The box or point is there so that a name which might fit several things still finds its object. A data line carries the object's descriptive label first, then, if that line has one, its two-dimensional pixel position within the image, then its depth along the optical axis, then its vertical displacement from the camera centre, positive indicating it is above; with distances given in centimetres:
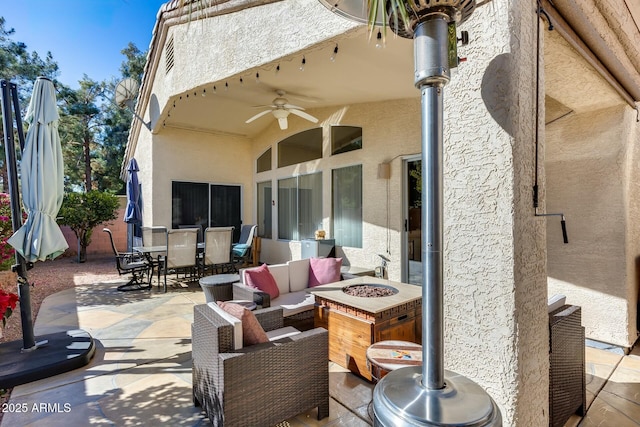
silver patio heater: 101 -7
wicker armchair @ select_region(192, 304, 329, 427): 203 -110
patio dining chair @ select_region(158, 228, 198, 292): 603 -64
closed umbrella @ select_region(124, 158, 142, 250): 800 +45
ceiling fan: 593 +207
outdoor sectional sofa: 347 -88
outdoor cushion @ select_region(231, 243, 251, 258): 760 -81
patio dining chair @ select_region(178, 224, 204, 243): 863 -25
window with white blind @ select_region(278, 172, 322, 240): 749 +26
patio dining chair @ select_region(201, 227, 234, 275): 640 -65
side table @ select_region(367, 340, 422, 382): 204 -96
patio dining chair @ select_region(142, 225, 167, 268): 728 -45
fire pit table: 282 -97
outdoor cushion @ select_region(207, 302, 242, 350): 209 -76
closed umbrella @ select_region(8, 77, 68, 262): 318 +38
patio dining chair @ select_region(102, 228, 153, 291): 628 -113
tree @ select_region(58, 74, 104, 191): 1538 +448
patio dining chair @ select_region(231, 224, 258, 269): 764 -73
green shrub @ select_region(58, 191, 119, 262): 922 +15
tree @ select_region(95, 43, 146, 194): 1715 +405
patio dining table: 616 -64
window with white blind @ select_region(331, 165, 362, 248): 641 +22
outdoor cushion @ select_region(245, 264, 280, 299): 374 -77
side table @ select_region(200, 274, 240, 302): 396 -91
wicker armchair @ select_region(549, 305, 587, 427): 206 -106
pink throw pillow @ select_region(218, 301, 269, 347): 222 -80
